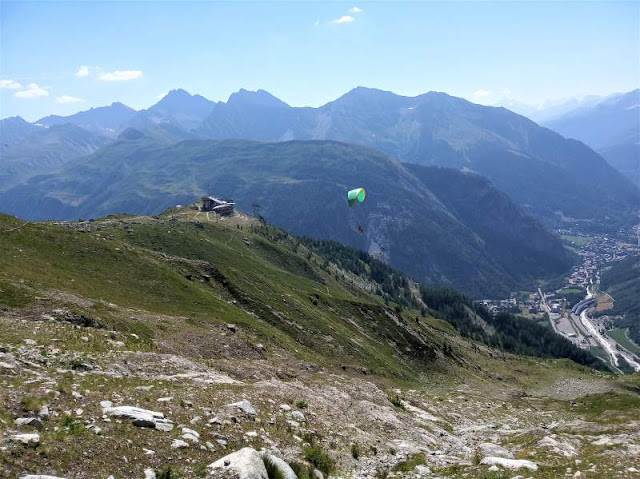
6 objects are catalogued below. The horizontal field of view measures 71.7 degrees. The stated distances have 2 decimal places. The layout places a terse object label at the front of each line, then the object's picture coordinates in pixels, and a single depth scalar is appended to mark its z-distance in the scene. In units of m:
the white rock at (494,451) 30.17
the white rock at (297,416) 28.37
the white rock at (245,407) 26.02
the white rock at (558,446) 30.41
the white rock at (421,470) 25.07
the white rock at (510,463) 25.84
